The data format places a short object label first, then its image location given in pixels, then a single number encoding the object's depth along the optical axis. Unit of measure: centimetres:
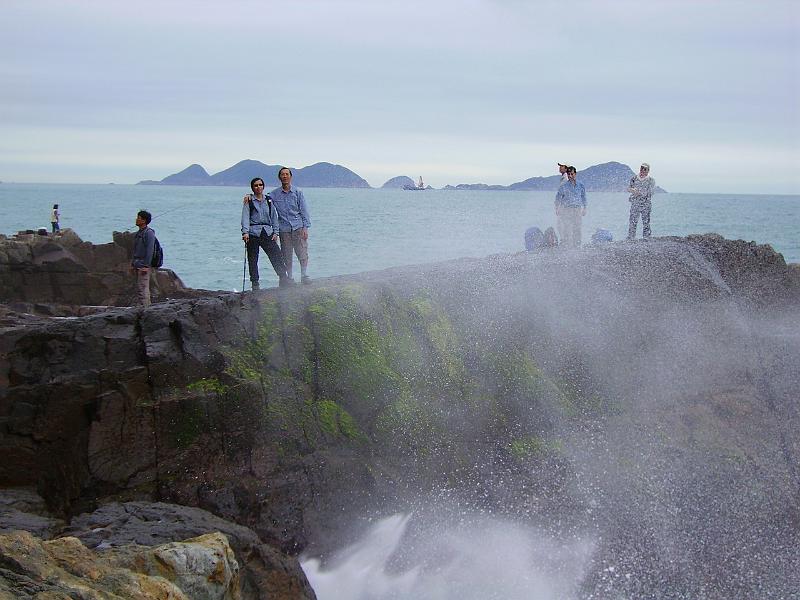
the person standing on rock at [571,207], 1573
